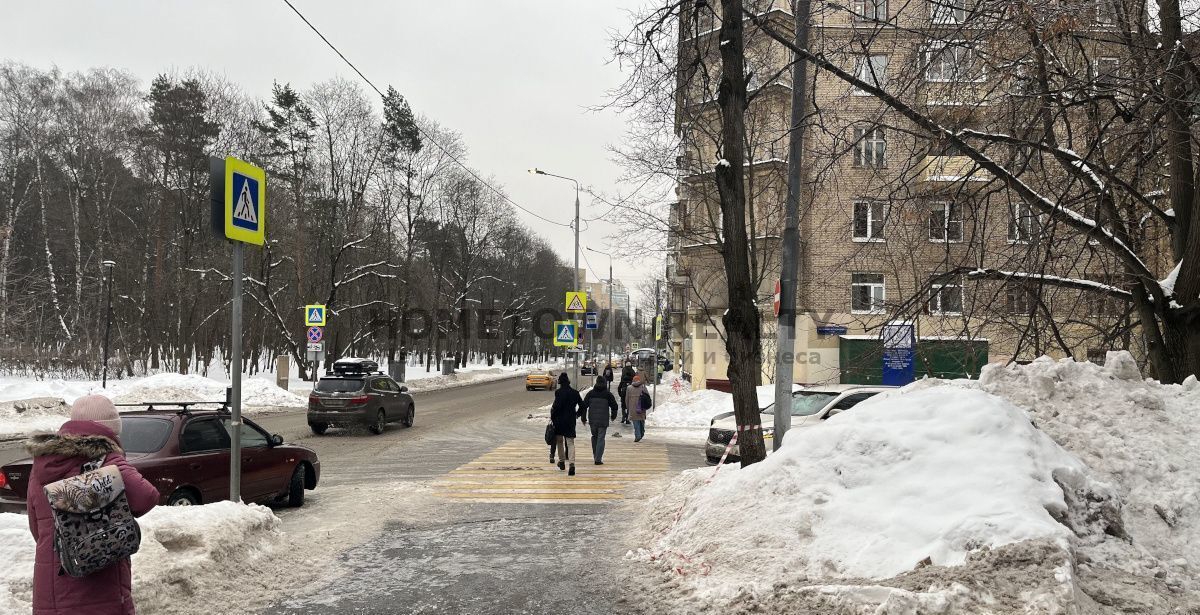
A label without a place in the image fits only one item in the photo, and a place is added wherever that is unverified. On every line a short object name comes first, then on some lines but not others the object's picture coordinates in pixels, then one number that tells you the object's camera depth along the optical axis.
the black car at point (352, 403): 19.70
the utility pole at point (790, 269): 9.76
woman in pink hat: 3.55
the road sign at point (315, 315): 30.59
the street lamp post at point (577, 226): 28.56
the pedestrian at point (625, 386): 23.59
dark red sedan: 7.76
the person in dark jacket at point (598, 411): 13.86
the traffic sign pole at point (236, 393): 7.24
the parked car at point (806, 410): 13.30
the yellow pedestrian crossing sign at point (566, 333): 25.25
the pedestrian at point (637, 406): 19.08
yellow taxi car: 45.03
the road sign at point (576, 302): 23.75
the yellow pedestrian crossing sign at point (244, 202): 7.27
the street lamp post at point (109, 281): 26.15
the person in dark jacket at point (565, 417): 12.69
